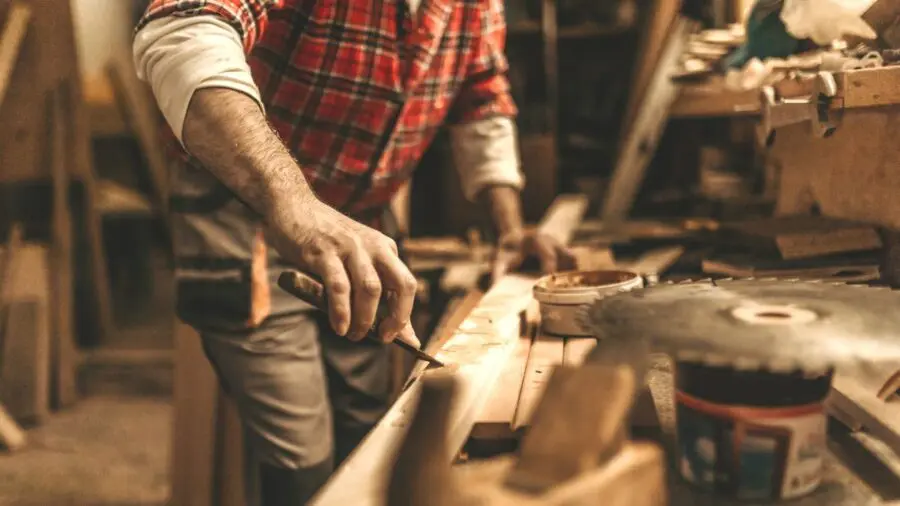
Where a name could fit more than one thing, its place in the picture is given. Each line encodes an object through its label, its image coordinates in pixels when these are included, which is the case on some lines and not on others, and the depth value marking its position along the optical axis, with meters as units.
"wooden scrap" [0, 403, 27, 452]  3.29
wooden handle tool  1.06
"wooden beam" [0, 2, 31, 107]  3.00
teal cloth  1.85
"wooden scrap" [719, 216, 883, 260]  1.53
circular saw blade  0.73
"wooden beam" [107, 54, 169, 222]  4.86
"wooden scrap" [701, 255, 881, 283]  1.49
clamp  1.32
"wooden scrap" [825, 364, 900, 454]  0.88
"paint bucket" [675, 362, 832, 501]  0.76
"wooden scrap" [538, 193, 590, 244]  2.49
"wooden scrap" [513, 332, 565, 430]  0.97
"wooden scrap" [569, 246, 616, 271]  1.89
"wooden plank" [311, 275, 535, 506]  0.75
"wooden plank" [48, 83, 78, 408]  3.57
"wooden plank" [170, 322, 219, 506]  2.27
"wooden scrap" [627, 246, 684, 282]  1.97
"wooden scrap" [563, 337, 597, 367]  1.21
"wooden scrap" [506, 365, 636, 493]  0.61
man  1.25
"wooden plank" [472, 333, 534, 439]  0.95
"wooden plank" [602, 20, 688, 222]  3.04
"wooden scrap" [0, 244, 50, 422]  3.63
